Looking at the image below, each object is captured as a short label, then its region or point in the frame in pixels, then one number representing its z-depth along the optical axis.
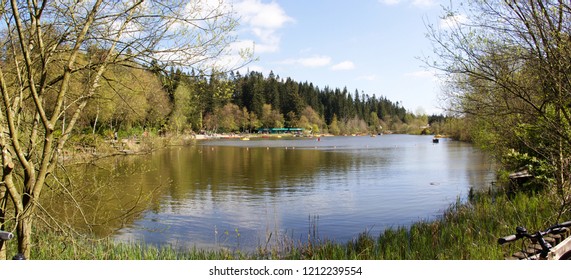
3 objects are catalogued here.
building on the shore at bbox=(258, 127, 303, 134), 117.88
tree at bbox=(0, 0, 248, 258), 5.19
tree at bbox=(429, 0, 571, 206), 6.36
